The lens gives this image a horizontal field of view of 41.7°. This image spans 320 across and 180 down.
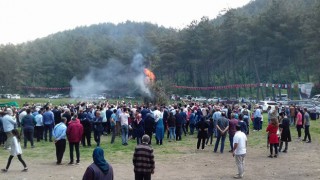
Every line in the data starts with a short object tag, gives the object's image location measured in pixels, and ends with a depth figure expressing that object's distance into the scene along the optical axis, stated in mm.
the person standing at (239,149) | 12852
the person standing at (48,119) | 21375
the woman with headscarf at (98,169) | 6574
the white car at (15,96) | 79500
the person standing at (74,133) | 14831
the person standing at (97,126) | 19438
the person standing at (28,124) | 18781
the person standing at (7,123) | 18109
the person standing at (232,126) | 17609
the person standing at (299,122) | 21262
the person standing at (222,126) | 17484
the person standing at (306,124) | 20938
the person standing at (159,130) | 20516
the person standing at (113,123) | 20875
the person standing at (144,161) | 9414
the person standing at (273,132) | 16109
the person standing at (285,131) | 17797
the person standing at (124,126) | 19859
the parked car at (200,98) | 67594
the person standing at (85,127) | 19203
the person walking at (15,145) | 13062
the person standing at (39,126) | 21375
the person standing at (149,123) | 20000
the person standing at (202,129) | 18594
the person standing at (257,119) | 26234
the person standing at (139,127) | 20141
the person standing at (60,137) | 14586
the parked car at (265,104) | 42875
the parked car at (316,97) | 49459
